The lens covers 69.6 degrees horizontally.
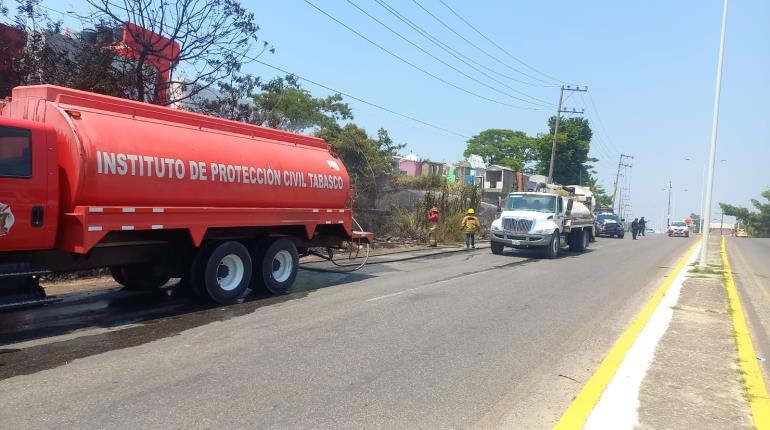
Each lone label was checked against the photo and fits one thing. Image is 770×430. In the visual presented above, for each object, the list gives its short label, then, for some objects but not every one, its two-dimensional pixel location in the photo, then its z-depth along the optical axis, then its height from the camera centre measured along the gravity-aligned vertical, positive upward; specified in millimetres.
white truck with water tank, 17734 -609
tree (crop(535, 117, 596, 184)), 63406 +6072
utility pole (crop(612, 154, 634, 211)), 77000 +3934
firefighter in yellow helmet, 20297 -915
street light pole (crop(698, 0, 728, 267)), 16141 +2021
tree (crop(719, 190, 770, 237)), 84562 +1
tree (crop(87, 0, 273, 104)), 13625 +3537
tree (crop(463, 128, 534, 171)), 74688 +7704
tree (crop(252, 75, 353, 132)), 32859 +5295
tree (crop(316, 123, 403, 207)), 22875 +1435
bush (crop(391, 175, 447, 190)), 27047 +791
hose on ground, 13188 -1828
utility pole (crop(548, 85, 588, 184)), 44188 +8266
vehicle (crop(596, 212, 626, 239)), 38500 -1187
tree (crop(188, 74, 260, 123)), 15586 +2375
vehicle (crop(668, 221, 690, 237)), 49938 -1588
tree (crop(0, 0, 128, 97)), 11930 +2538
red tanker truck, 6766 -165
